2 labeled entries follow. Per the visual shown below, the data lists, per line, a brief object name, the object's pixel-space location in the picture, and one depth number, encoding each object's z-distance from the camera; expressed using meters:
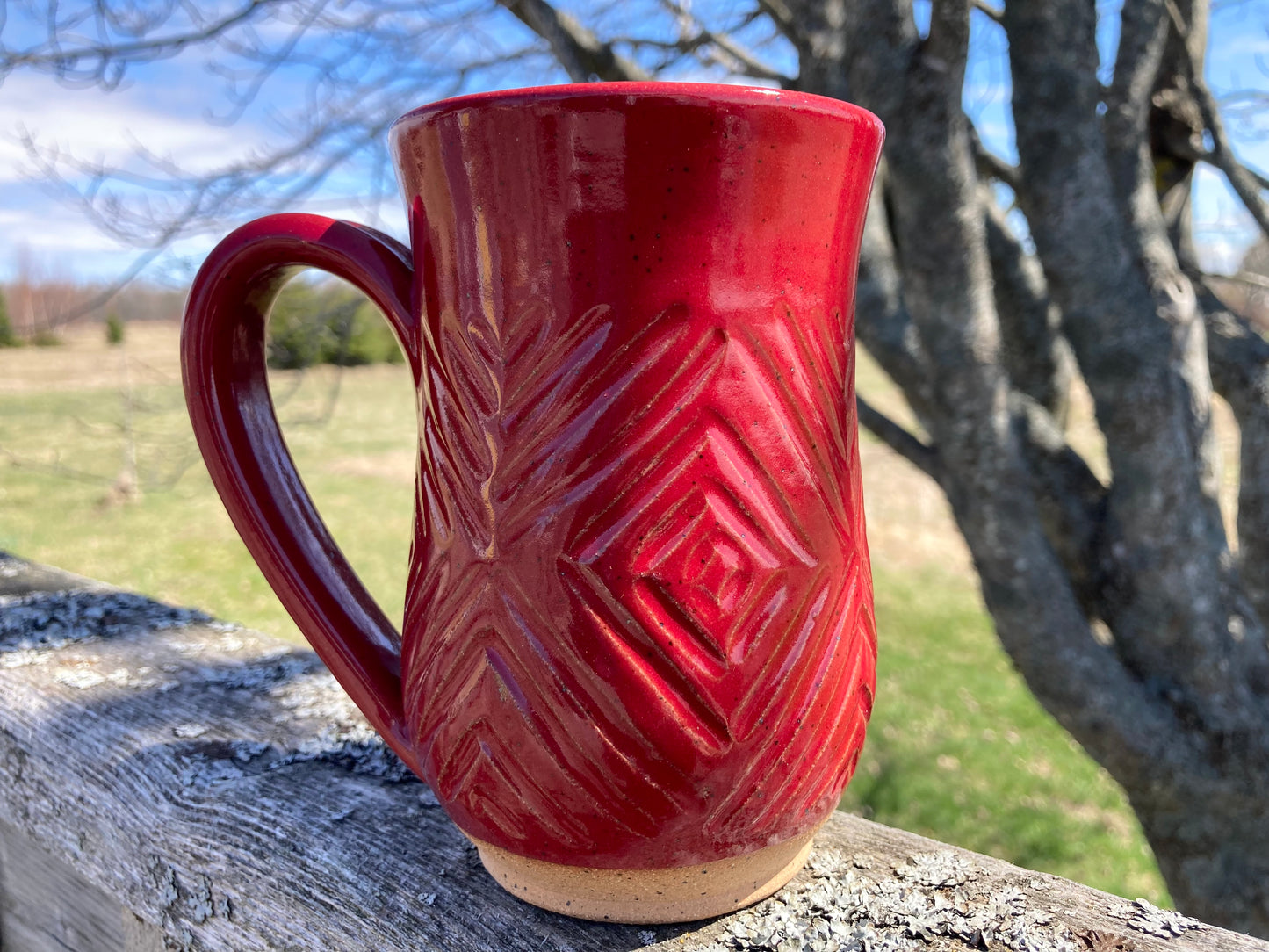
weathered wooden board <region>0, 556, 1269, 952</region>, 0.16
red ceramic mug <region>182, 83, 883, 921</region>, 0.14
